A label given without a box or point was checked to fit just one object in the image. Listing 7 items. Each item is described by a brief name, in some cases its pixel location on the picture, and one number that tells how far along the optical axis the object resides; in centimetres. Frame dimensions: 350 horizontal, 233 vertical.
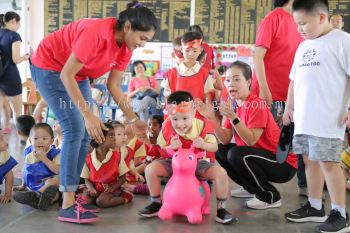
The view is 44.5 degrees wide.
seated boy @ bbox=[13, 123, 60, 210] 259
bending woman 198
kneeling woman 251
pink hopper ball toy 225
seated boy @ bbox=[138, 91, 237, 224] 233
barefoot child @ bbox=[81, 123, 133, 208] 265
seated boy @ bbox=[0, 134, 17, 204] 256
